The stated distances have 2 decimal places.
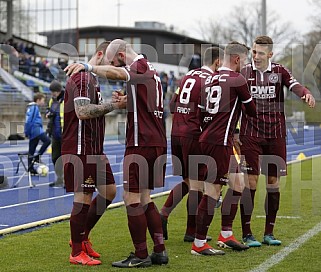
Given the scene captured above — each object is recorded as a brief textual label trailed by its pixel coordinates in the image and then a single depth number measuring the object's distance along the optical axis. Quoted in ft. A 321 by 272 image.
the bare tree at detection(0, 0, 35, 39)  139.03
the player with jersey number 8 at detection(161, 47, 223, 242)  24.91
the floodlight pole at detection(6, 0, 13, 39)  130.11
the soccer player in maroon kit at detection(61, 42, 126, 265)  21.47
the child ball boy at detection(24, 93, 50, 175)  48.32
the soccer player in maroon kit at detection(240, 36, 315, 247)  24.95
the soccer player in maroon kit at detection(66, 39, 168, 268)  20.85
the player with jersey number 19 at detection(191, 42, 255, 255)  22.80
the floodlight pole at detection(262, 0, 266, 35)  73.69
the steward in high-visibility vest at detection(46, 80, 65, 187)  41.42
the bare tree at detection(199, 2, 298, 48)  195.60
